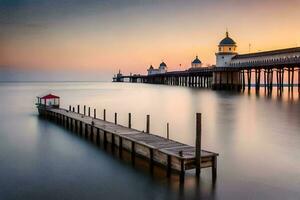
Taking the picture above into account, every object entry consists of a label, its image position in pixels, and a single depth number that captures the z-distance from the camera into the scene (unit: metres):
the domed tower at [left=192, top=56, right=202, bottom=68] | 154.62
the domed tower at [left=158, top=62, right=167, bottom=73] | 191.62
